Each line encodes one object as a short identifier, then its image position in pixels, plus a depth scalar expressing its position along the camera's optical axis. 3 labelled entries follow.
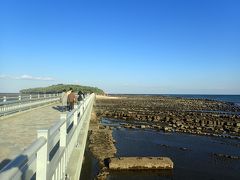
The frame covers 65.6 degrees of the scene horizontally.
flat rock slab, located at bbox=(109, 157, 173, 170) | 7.93
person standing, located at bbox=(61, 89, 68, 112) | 13.89
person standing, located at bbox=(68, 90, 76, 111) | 11.74
